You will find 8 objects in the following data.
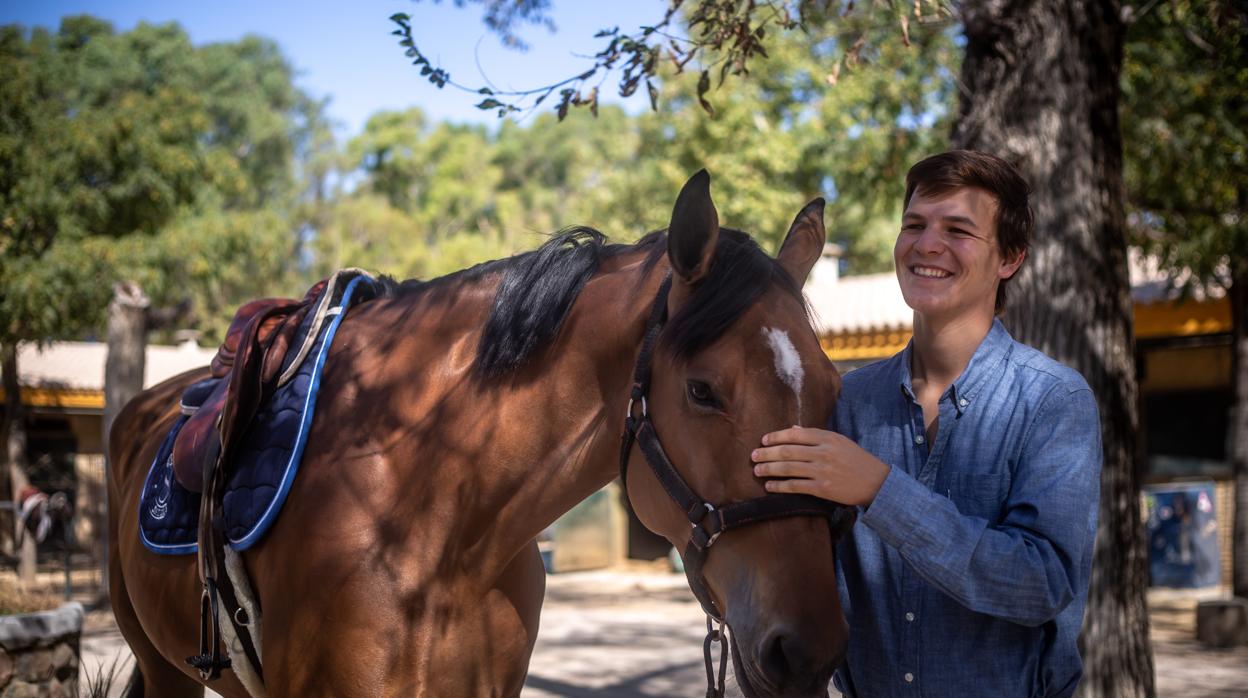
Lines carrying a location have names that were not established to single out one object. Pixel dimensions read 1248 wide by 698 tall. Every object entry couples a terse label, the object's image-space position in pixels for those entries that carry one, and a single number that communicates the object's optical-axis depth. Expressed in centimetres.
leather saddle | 259
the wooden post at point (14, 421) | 1314
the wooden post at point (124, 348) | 923
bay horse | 196
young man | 167
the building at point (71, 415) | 1567
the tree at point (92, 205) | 1290
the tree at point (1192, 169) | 900
